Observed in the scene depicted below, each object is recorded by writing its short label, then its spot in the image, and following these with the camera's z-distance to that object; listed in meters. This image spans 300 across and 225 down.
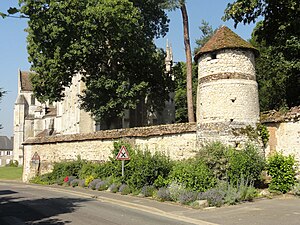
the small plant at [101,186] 21.30
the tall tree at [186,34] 27.42
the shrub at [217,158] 16.73
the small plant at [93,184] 22.15
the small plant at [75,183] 24.70
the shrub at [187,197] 14.87
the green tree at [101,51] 27.09
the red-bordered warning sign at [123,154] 19.08
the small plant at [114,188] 19.94
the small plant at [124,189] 18.97
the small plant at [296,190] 15.49
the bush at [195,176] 15.68
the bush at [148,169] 18.32
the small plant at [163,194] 16.12
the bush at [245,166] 16.44
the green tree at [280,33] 19.66
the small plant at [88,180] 23.57
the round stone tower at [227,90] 18.20
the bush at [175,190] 15.52
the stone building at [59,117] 43.56
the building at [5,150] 111.61
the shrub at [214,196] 14.20
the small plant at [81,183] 23.92
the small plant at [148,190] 17.65
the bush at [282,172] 16.14
